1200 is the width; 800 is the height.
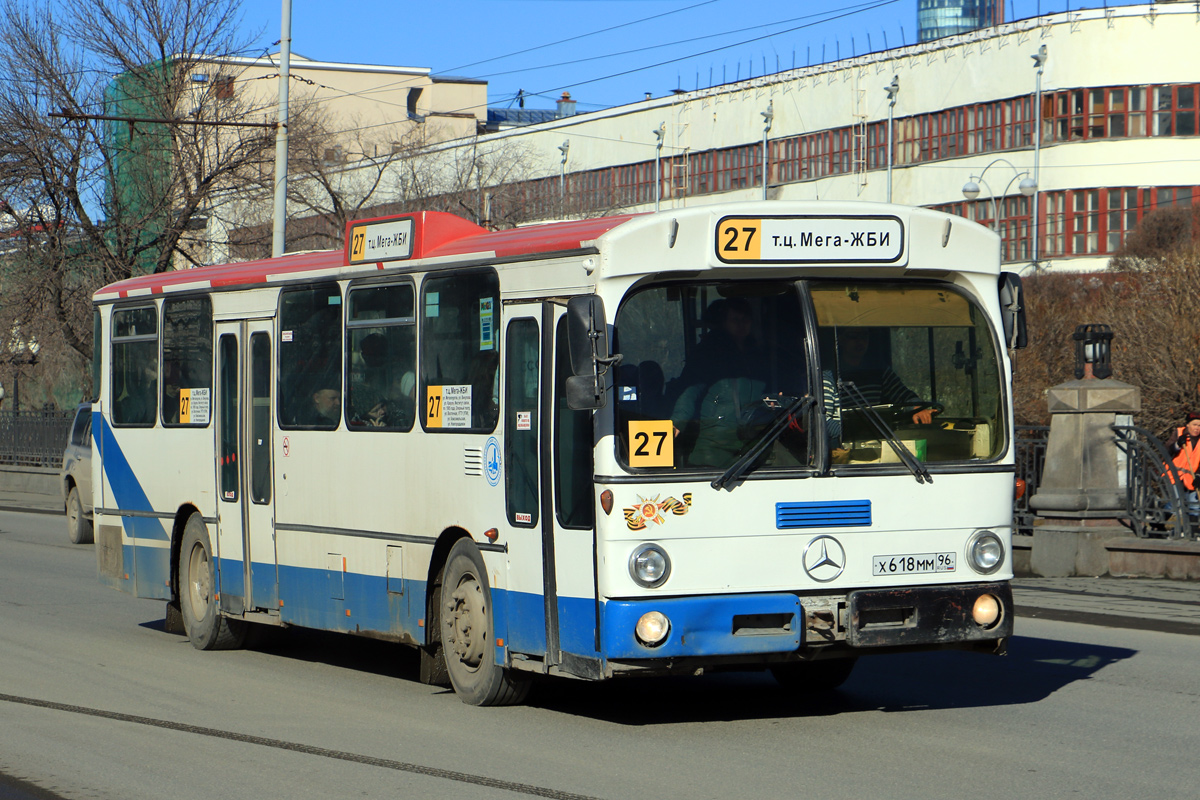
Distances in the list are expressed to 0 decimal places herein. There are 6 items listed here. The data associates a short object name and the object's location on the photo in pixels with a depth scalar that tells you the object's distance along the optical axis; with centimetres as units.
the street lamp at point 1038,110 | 6231
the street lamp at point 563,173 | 8194
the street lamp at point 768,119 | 7288
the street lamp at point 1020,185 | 5775
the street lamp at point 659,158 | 7781
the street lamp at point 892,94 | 6712
